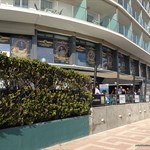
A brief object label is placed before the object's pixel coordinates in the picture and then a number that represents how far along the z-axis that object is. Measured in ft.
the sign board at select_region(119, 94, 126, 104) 34.50
